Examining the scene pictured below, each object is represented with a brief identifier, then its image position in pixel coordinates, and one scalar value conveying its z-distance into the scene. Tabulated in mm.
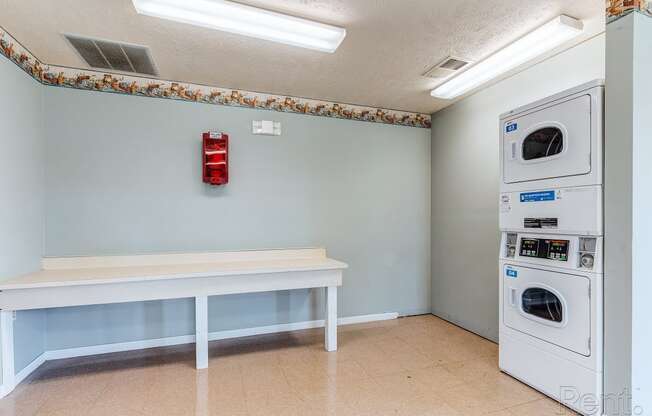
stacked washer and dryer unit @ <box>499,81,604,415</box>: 2062
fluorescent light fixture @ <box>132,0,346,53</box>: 2041
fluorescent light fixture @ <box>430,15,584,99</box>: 2289
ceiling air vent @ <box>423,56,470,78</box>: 2891
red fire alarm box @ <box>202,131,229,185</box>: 3312
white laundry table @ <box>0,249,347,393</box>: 2418
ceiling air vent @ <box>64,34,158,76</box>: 2576
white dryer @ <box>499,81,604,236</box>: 2064
